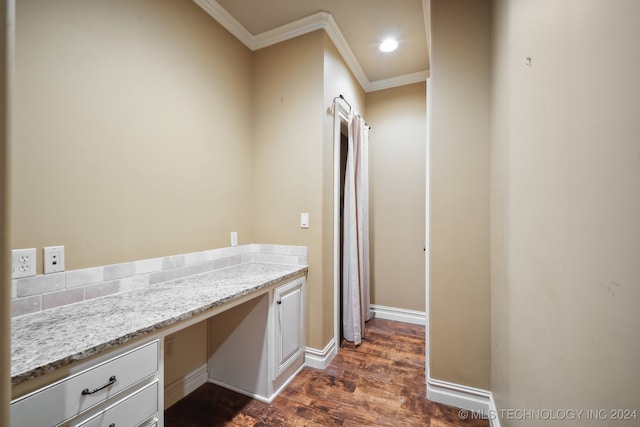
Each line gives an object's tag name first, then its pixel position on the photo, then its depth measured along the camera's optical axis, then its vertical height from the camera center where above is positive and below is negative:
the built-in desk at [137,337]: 0.79 -0.47
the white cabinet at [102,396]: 0.74 -0.58
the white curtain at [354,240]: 2.55 -0.25
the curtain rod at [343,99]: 2.33 +1.09
